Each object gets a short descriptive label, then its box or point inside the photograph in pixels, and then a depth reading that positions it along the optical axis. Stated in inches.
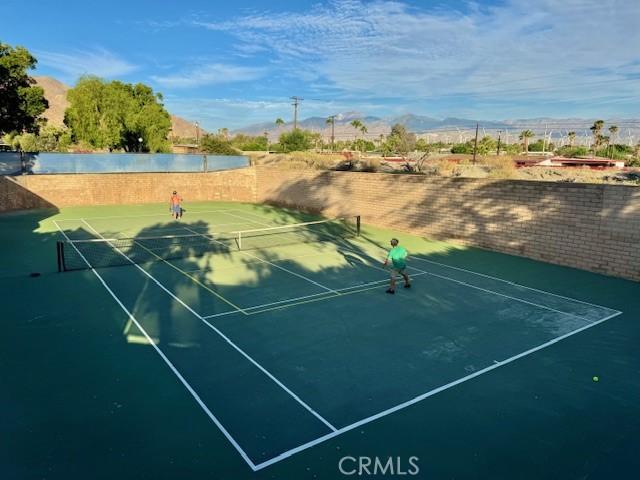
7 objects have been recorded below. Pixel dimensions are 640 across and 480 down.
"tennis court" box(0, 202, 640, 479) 216.2
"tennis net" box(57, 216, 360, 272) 594.2
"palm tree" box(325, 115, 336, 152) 3987.9
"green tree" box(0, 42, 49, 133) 1135.6
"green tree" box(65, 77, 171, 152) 1784.0
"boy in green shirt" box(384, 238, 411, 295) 456.4
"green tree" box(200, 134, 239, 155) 2469.7
